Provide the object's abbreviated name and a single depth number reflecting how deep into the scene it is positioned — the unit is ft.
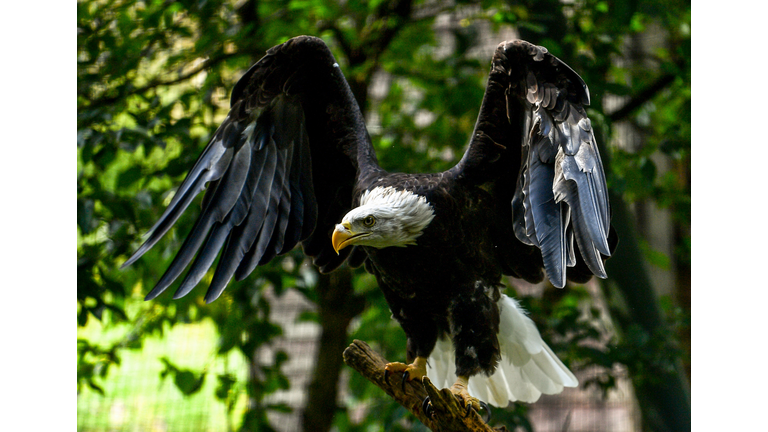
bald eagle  30.89
